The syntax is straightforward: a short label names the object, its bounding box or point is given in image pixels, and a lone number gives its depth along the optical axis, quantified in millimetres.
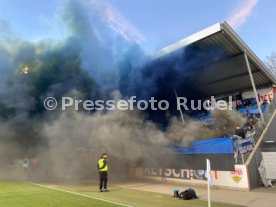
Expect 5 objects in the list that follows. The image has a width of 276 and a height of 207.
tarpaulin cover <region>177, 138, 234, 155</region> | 17172
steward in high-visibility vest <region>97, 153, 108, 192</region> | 15505
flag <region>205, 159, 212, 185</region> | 9320
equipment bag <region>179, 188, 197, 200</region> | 12781
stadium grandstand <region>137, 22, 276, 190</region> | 16734
